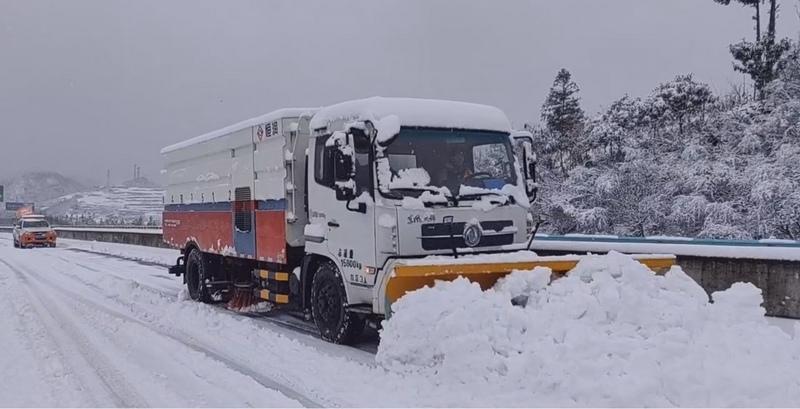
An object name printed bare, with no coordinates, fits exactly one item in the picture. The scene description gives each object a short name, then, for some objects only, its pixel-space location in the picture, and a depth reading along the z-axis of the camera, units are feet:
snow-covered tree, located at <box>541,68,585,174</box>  105.09
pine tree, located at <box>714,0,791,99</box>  87.51
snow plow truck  23.79
